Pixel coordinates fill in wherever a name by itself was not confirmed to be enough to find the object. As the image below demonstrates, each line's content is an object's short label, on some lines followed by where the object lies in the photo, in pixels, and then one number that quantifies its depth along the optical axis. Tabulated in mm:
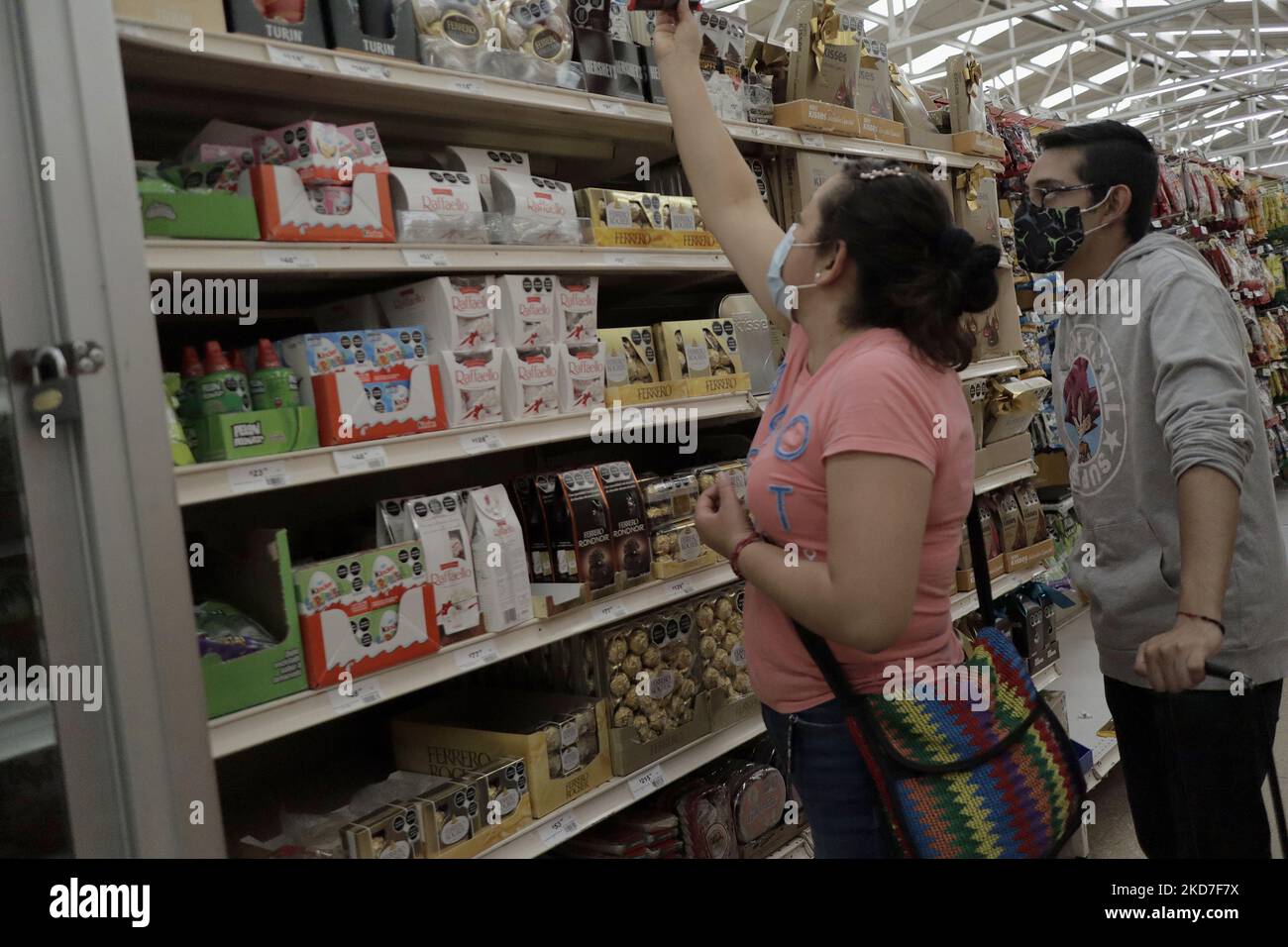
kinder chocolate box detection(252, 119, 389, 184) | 1756
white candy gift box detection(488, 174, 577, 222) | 2141
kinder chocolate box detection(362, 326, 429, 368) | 1869
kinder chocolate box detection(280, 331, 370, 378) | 1787
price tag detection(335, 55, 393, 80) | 1747
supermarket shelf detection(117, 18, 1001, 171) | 1626
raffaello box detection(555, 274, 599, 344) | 2227
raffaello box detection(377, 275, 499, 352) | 1988
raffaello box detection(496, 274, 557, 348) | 2092
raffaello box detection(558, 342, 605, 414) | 2211
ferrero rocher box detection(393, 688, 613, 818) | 2072
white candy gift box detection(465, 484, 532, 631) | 2010
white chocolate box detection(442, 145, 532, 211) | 2150
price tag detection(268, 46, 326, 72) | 1667
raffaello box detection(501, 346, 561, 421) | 2082
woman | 1304
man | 1601
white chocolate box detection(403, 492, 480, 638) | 1922
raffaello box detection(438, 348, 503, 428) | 1956
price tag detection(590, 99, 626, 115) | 2227
